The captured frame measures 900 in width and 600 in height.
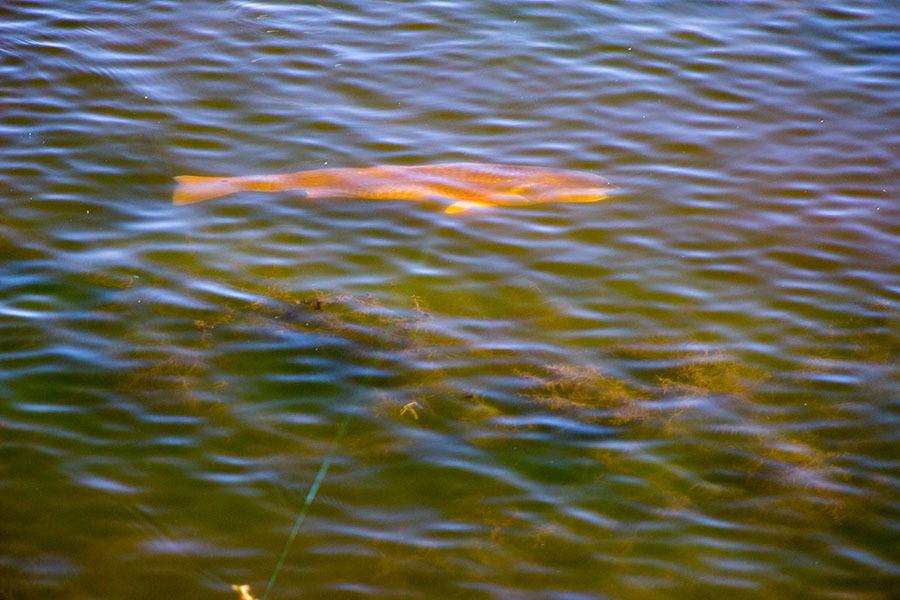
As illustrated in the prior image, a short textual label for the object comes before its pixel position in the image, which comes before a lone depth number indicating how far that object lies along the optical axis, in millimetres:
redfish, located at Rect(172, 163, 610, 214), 13109
